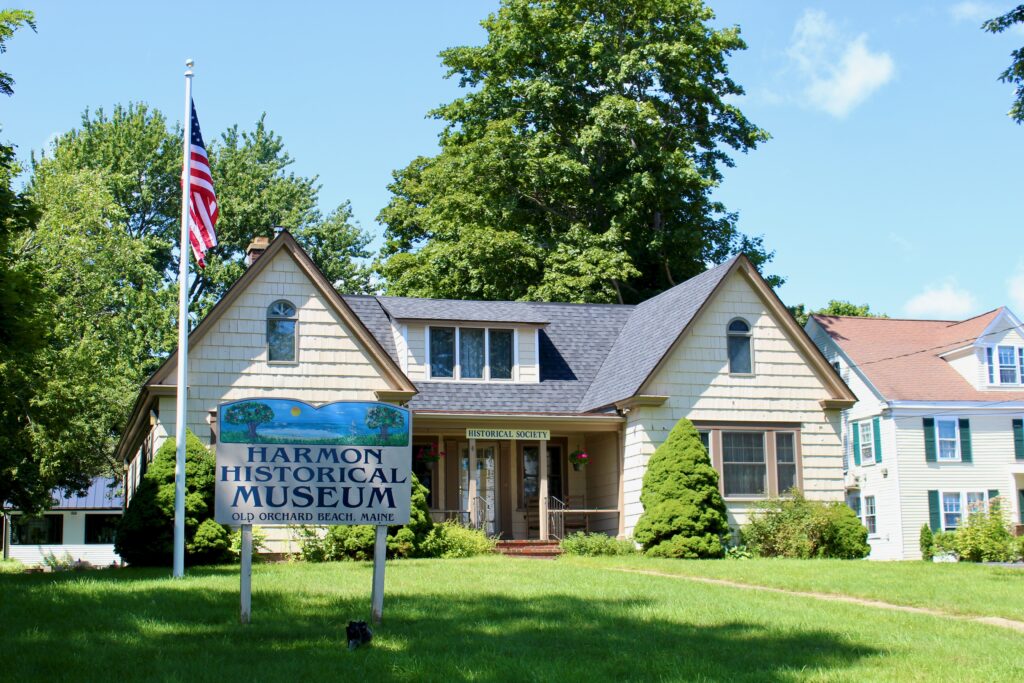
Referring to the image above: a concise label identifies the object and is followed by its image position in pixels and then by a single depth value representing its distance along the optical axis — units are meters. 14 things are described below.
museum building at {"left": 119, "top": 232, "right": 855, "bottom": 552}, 23.94
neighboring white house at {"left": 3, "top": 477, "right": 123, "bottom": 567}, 50.09
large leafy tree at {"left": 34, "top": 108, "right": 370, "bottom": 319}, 48.34
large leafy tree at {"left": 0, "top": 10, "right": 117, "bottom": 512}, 27.91
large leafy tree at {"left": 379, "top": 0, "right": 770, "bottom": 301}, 37.66
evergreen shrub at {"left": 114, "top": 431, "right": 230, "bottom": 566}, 20.92
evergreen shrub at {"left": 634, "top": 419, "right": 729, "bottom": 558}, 23.31
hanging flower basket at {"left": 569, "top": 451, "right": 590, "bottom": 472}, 27.09
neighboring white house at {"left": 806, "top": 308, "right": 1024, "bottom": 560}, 39.50
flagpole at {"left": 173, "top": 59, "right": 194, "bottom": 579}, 17.94
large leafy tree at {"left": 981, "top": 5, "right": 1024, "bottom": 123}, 20.03
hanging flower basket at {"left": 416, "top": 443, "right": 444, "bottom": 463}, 26.42
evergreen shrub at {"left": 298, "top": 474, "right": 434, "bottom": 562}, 21.94
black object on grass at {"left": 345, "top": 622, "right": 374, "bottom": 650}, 9.94
